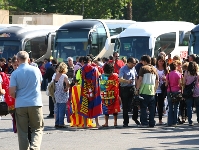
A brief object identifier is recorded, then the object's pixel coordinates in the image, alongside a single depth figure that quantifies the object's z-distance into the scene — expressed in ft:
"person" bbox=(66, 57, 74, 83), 88.96
